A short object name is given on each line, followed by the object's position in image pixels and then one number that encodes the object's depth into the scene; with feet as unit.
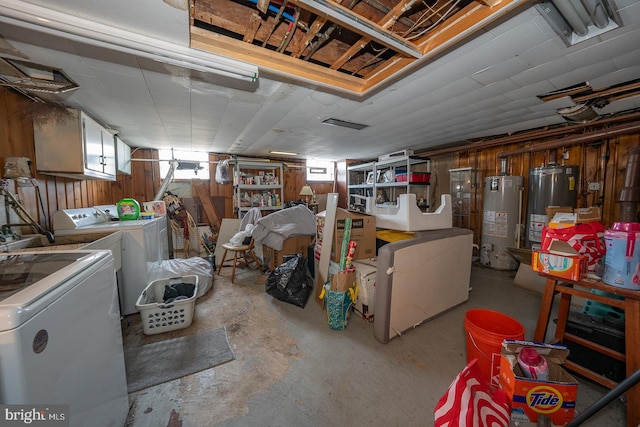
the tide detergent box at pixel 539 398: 3.26
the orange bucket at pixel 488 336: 4.39
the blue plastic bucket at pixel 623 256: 3.67
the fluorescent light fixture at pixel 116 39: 3.40
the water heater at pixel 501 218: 11.41
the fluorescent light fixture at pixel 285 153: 15.67
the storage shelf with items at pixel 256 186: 15.71
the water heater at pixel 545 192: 9.65
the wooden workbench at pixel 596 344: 3.69
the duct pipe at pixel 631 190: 6.89
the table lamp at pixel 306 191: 17.81
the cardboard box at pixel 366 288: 6.93
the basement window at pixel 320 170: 19.66
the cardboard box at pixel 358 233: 7.75
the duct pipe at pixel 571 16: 3.84
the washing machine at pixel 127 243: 7.13
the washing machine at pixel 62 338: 1.89
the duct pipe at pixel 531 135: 8.56
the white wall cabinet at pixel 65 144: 6.76
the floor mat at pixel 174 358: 5.13
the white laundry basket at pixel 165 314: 6.51
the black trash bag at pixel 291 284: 8.31
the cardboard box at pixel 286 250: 11.14
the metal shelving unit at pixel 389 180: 14.30
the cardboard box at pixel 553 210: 6.98
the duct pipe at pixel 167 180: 13.46
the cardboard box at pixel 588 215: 4.81
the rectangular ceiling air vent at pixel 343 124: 9.28
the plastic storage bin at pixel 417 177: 14.06
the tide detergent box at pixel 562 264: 4.27
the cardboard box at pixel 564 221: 4.71
